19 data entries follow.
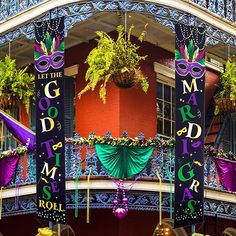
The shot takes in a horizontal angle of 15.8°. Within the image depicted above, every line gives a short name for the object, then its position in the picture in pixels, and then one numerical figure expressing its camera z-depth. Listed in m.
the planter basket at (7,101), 18.22
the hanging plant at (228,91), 18.67
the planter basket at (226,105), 18.72
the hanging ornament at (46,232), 16.62
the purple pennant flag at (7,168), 18.11
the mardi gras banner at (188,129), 16.42
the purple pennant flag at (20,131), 17.64
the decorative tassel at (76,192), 16.88
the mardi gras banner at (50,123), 16.52
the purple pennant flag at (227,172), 18.17
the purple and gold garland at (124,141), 16.89
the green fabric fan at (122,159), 16.72
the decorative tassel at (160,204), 16.81
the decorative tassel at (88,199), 16.75
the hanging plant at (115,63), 16.72
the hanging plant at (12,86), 18.16
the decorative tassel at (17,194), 17.81
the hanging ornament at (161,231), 18.03
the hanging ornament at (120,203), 16.64
